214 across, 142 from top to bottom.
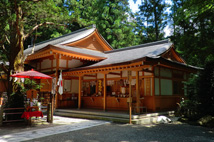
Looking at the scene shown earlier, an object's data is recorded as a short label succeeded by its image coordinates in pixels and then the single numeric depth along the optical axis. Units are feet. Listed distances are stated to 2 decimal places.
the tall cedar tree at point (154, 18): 91.51
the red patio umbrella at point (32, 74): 26.17
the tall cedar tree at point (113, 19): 86.38
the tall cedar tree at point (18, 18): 29.01
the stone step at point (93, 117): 28.98
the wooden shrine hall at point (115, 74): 34.45
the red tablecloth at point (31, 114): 25.59
